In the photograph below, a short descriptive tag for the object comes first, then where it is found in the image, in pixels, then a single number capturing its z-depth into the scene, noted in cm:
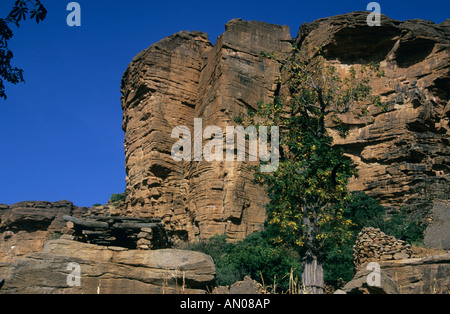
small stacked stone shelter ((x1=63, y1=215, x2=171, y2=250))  1542
